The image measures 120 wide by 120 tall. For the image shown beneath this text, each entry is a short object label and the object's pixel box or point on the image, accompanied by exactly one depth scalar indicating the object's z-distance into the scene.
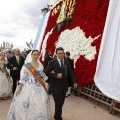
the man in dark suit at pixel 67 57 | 7.31
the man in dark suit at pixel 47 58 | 8.04
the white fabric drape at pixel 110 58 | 5.45
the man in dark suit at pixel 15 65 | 6.96
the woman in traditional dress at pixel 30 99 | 3.89
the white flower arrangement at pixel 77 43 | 7.16
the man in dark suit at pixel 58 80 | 4.37
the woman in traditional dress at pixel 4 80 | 6.69
